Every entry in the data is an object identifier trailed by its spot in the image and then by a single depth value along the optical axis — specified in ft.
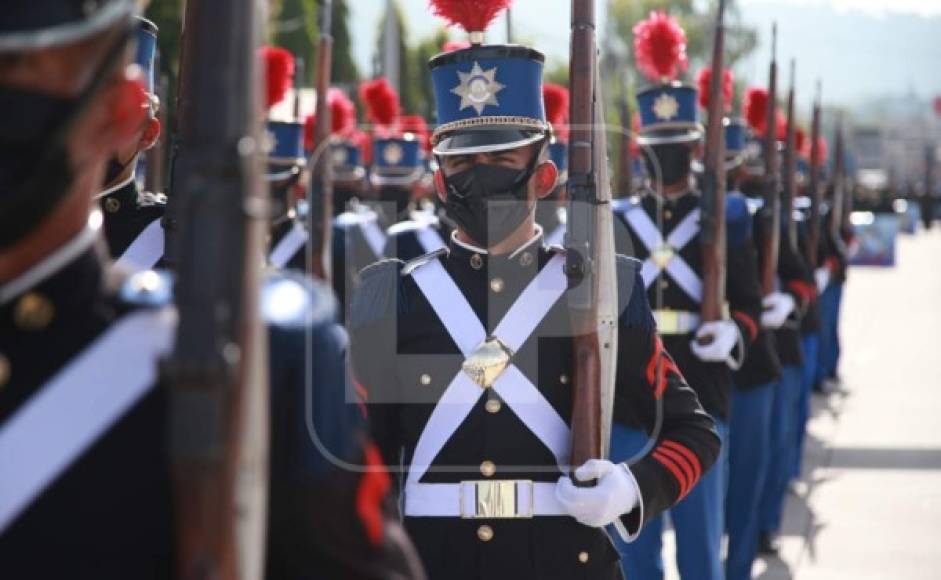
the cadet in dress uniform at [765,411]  45.68
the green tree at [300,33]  194.29
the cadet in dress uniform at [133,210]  28.50
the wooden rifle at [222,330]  11.53
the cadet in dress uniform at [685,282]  38.50
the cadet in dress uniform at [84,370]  11.93
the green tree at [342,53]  214.28
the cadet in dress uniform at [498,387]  23.06
